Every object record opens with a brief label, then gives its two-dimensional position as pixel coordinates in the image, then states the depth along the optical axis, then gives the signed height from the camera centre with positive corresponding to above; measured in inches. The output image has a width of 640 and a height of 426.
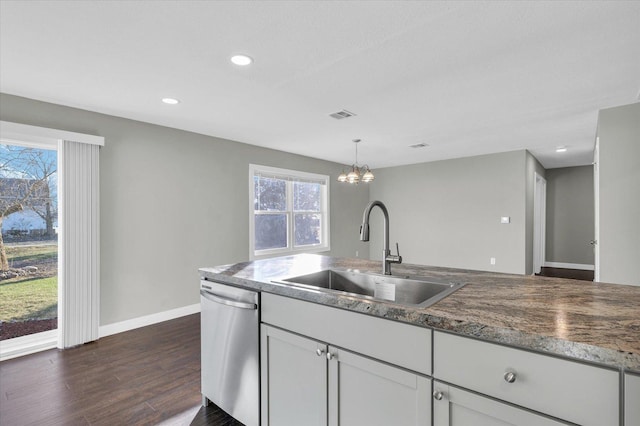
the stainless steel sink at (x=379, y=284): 67.9 -16.7
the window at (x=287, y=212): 206.8 +0.2
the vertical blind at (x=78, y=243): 125.1 -12.1
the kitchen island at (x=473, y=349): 35.5 -18.8
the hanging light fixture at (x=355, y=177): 173.6 +19.5
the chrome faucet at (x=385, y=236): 71.7 -5.5
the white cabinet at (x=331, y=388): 48.1 -30.1
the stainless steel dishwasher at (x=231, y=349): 70.4 -32.1
